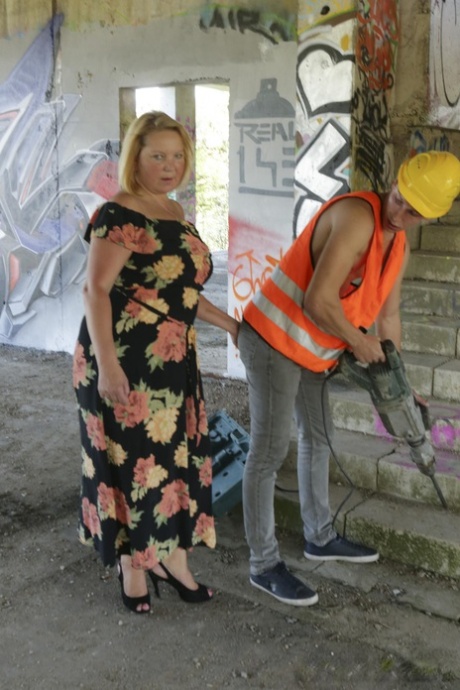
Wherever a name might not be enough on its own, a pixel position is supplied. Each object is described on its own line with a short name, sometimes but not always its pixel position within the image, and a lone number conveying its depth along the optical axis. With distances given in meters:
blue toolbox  3.88
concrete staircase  3.57
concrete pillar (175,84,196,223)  9.59
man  2.77
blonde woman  2.82
